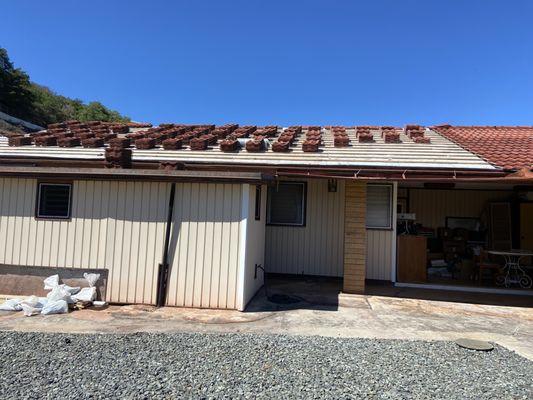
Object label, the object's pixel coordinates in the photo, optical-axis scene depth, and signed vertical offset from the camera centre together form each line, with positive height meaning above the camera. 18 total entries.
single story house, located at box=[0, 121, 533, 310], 7.00 +0.39
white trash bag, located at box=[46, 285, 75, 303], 6.64 -1.22
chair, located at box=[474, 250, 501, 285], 9.79 -0.74
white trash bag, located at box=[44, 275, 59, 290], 7.14 -1.09
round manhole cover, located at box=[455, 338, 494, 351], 5.14 -1.38
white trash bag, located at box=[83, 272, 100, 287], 7.10 -0.98
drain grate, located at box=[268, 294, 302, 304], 7.54 -1.32
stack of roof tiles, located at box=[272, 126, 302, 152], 9.27 +2.16
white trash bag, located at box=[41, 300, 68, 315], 6.40 -1.37
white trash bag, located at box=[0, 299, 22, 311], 6.52 -1.39
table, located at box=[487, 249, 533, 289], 9.55 -0.89
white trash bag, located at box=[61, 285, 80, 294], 7.02 -1.18
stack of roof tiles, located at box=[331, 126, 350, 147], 9.86 +2.08
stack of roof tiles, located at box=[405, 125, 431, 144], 10.31 +2.58
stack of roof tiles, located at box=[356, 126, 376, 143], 10.34 +2.34
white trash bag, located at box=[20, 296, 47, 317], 6.33 -1.34
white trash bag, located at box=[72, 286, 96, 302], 6.92 -1.25
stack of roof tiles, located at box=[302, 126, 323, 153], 9.28 +2.16
